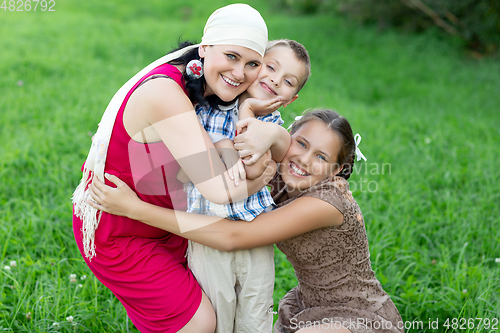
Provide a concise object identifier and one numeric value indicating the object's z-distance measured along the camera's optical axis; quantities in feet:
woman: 5.56
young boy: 6.09
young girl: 6.25
